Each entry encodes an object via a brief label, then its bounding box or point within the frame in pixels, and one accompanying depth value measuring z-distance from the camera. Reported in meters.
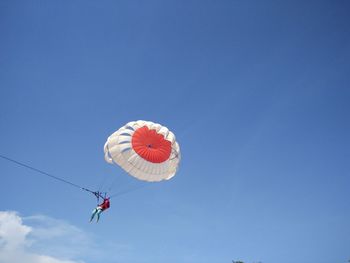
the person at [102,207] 15.69
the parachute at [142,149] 16.83
